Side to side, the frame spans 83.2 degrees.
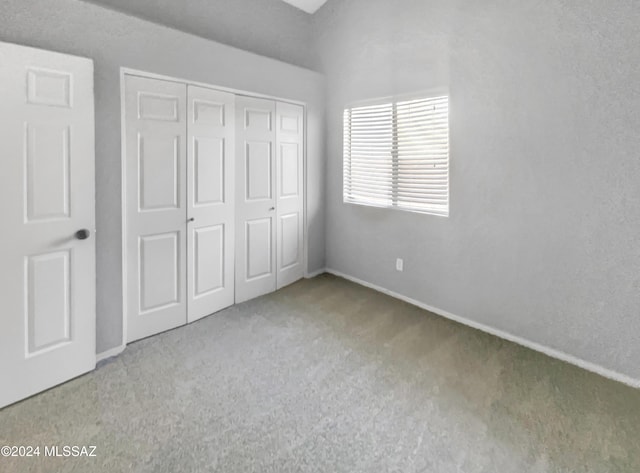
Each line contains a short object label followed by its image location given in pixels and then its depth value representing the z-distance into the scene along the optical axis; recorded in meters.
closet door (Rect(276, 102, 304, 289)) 3.89
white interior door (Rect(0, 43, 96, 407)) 2.01
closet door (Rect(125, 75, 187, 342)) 2.71
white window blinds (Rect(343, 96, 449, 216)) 3.29
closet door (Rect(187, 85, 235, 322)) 3.07
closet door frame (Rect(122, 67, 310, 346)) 2.58
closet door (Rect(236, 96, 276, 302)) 3.50
